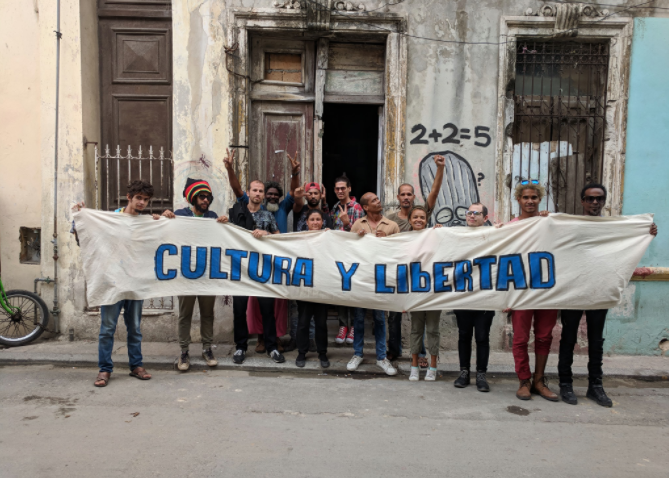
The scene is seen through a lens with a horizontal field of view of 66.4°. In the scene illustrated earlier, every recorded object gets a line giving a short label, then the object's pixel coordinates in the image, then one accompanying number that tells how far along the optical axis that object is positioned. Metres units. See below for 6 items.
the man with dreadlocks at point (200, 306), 5.51
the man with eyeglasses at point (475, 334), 5.11
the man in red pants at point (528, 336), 4.90
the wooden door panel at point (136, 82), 7.17
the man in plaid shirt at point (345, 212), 6.10
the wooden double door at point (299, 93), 6.98
